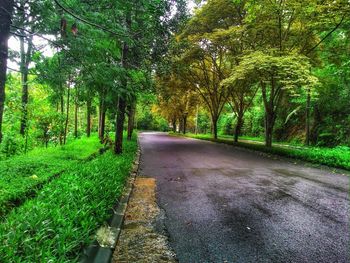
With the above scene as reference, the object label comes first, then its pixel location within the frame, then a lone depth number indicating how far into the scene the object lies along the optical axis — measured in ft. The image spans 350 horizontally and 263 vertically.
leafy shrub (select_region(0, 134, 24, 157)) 31.65
